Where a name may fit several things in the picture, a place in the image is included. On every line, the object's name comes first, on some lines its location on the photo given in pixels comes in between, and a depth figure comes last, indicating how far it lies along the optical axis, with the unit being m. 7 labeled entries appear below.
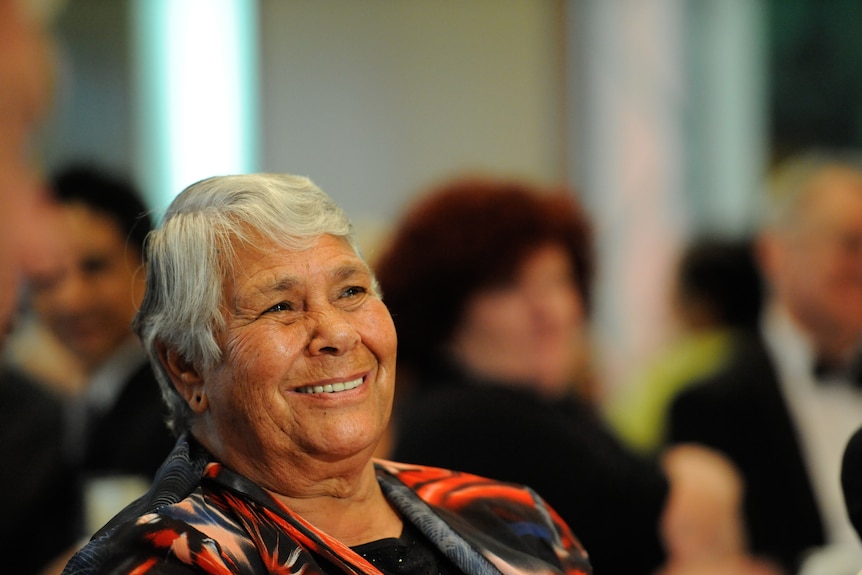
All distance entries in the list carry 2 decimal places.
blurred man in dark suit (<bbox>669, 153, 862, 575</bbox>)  6.56
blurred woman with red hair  5.07
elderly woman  3.08
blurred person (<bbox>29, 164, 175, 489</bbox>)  6.59
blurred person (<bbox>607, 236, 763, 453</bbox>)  8.03
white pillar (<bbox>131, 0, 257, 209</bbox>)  10.90
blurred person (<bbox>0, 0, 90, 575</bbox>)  5.23
